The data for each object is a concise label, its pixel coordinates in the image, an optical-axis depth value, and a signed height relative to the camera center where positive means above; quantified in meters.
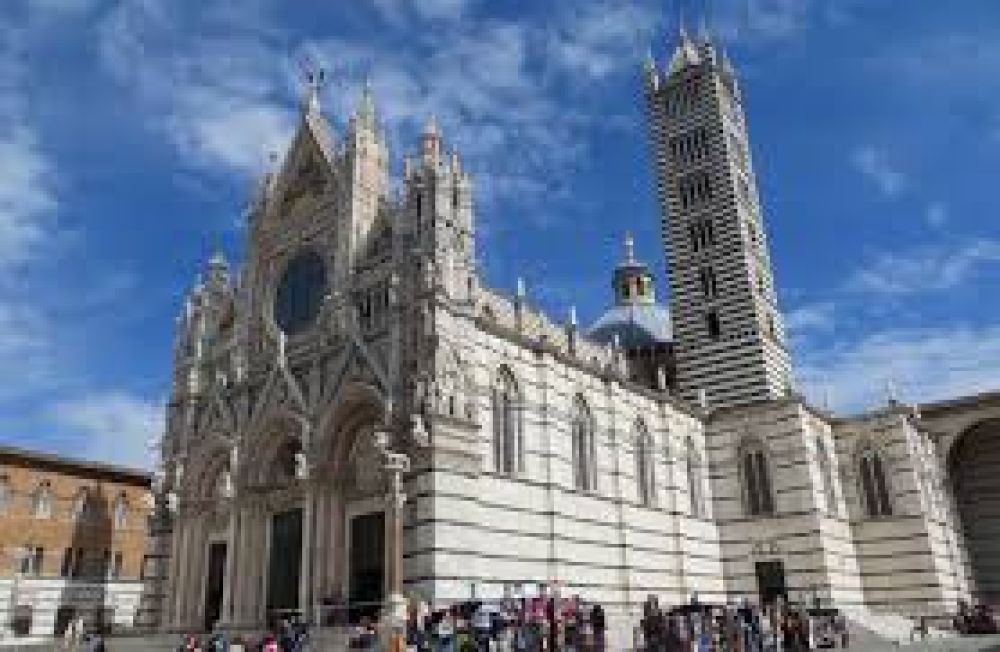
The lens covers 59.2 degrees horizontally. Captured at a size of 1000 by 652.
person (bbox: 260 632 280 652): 18.88 -0.43
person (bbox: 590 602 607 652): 18.53 -0.28
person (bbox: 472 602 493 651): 17.14 -0.22
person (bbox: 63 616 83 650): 27.48 -0.17
